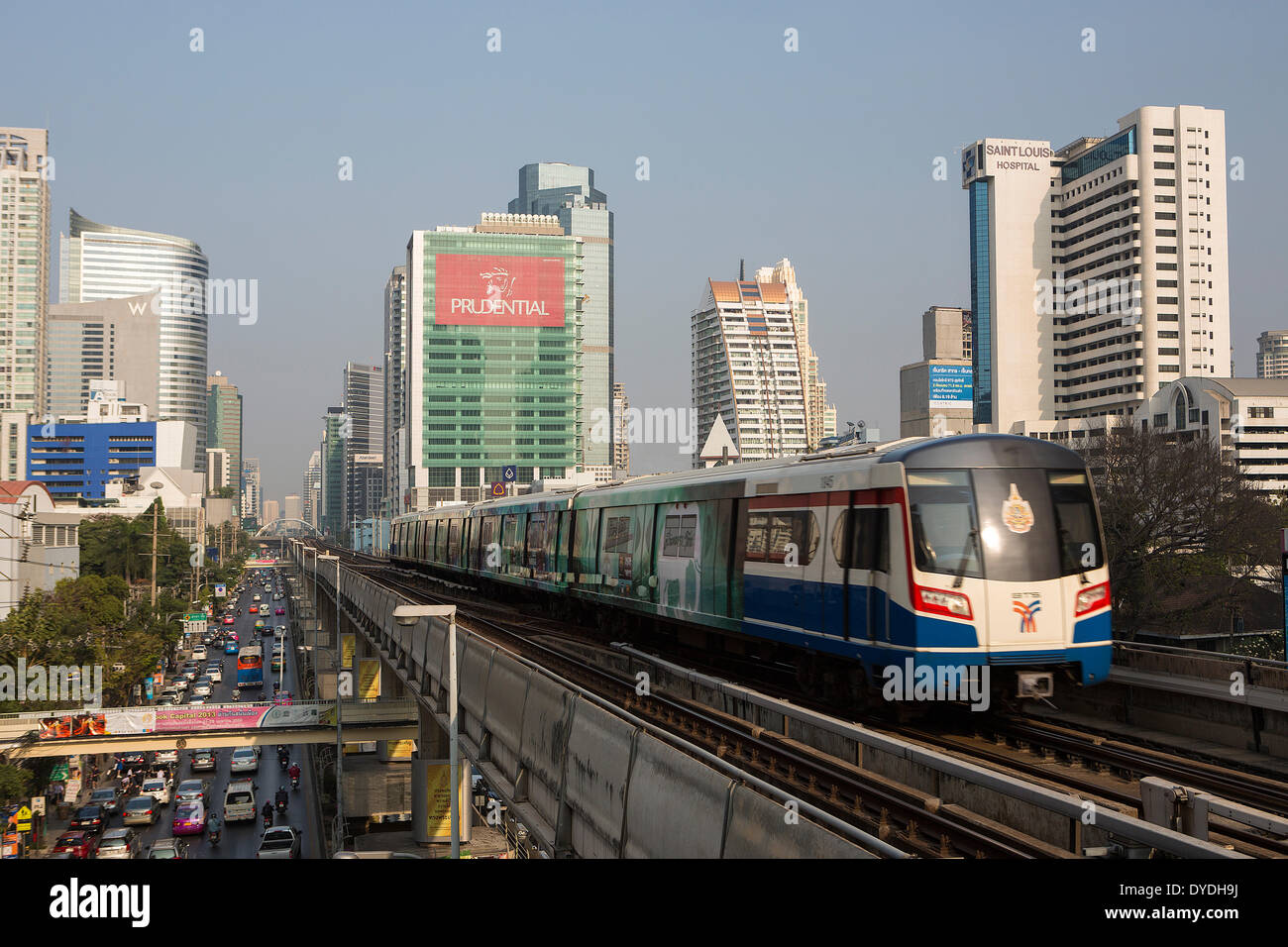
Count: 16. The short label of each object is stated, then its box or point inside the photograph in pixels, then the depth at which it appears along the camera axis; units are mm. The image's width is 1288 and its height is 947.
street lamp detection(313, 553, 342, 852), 33844
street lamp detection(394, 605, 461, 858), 16406
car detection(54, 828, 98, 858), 34644
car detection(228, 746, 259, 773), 56019
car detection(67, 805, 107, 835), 40625
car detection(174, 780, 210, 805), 46625
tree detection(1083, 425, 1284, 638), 34344
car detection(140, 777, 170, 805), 46969
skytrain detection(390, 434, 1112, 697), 12195
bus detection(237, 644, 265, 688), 74438
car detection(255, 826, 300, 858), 35156
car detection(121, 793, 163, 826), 42875
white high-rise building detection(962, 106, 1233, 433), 144375
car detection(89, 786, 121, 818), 45938
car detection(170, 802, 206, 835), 40719
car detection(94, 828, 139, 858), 32688
